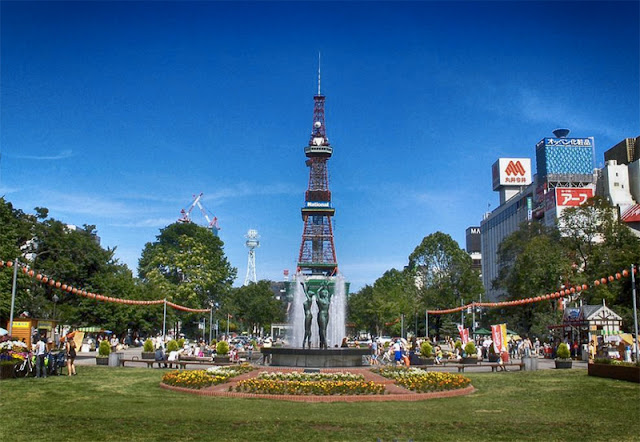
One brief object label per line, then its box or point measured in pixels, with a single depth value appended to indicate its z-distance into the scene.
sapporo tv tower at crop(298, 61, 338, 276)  125.94
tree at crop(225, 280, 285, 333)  108.36
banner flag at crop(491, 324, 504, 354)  38.31
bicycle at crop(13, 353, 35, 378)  24.23
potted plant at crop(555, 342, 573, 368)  32.69
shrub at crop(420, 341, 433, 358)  35.88
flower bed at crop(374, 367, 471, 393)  20.54
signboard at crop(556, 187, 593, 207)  96.12
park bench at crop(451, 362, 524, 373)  30.30
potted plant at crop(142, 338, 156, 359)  38.03
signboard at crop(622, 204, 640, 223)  92.12
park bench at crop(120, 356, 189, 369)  30.64
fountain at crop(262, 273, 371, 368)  27.48
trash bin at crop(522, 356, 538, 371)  31.80
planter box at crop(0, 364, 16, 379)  23.61
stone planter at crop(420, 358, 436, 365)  34.59
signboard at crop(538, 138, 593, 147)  110.15
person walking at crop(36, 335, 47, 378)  24.70
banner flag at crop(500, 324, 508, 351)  38.19
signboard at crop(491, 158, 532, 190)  136.62
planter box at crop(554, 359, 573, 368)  32.62
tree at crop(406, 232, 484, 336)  71.31
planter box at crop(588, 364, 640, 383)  24.06
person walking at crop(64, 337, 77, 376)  25.70
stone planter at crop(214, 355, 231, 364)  35.28
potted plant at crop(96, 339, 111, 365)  33.56
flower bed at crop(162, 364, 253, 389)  20.62
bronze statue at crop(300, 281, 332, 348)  30.02
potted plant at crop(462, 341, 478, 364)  37.56
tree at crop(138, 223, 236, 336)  68.06
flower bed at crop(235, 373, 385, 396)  19.23
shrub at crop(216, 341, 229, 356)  36.59
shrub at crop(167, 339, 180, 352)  37.53
